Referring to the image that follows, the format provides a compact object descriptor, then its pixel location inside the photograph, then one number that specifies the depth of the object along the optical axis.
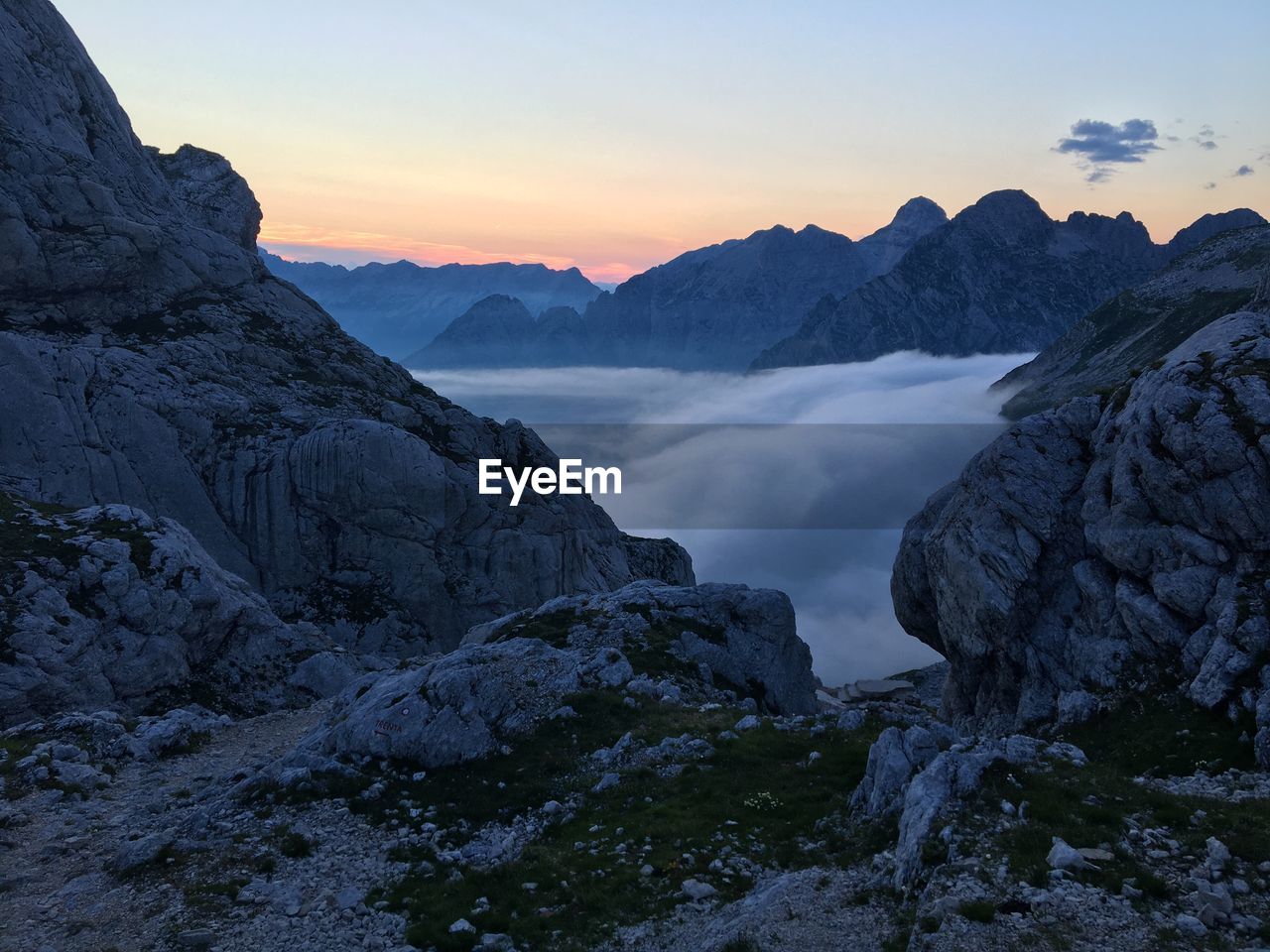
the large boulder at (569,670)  34.31
